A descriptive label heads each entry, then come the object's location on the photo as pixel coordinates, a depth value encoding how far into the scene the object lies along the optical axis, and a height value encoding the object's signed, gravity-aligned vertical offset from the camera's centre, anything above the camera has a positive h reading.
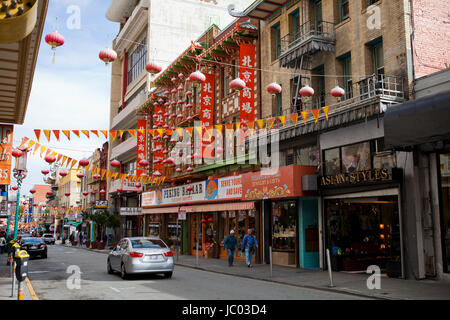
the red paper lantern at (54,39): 11.00 +4.49
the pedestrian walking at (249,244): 20.43 -1.33
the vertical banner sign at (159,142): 36.22 +6.33
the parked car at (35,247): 27.70 -1.89
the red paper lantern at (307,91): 16.19 +4.58
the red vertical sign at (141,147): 42.22 +6.74
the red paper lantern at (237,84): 16.83 +5.06
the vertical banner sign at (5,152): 15.90 +2.45
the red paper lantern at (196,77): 17.91 +5.70
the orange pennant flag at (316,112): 15.70 +3.68
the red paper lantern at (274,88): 15.76 +4.59
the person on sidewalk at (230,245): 21.25 -1.43
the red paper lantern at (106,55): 12.89 +4.78
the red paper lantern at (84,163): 21.91 +2.73
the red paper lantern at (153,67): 15.54 +5.28
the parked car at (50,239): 55.50 -2.83
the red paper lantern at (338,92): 15.80 +4.43
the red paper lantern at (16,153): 21.44 +3.18
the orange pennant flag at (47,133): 16.27 +3.10
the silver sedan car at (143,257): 14.81 -1.41
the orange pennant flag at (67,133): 16.67 +3.20
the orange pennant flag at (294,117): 16.48 +3.71
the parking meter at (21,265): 9.45 -1.05
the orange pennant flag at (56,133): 16.53 +3.17
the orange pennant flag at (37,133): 16.14 +3.10
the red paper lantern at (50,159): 19.19 +2.57
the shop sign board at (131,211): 40.59 +0.51
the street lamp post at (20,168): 26.48 +2.97
